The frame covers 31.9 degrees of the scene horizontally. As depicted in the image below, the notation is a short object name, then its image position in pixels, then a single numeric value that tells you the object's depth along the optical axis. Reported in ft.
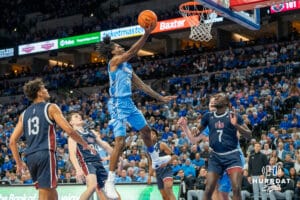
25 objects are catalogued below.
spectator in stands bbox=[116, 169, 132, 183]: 49.39
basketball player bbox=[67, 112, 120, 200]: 31.40
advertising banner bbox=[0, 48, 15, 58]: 119.55
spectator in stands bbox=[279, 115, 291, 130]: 60.25
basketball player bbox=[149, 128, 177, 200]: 32.96
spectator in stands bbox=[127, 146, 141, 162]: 60.59
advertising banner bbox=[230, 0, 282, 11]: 34.53
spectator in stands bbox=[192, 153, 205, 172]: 53.47
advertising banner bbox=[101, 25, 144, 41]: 99.55
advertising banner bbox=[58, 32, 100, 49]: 106.93
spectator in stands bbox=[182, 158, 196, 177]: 50.94
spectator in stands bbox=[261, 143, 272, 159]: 49.46
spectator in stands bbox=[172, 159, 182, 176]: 51.88
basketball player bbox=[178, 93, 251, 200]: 28.07
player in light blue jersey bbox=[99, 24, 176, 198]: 27.89
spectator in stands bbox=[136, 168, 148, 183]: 48.96
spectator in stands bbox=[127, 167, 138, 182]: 51.17
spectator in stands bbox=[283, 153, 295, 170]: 46.81
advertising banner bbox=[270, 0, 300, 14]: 77.97
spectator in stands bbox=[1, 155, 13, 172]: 72.13
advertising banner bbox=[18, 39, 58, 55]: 113.80
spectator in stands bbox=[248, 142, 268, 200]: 43.50
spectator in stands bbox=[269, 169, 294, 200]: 42.75
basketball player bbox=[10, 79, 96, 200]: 23.22
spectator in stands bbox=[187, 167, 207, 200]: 45.44
